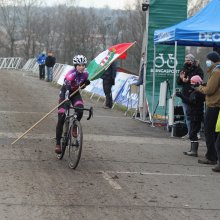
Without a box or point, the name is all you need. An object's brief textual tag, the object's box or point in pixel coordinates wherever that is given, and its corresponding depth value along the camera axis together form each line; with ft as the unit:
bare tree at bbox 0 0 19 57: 263.49
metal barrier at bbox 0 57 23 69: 174.09
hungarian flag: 46.50
